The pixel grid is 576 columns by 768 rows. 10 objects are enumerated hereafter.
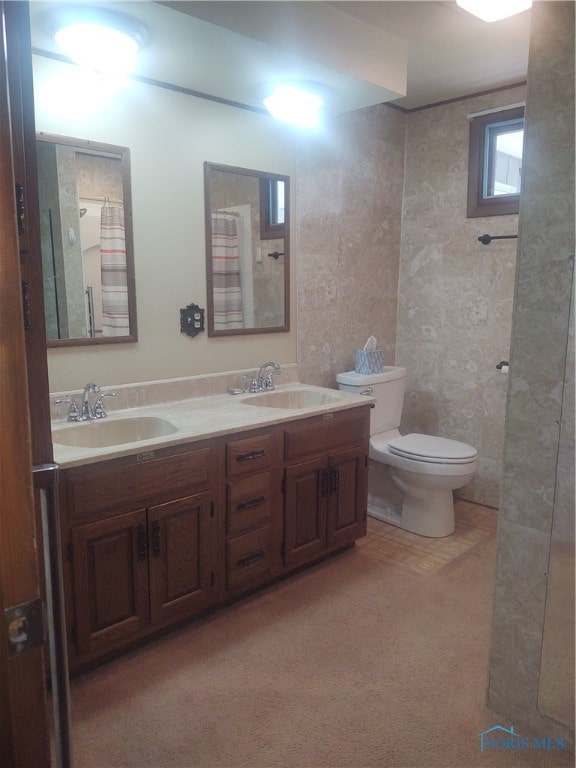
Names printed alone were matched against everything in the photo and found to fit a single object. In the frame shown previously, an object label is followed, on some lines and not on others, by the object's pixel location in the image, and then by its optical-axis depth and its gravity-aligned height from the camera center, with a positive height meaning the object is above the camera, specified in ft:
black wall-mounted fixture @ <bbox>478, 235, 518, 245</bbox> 10.53 +1.21
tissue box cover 10.61 -1.12
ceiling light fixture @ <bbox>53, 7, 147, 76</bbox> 5.98 +2.93
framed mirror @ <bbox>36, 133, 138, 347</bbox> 7.13 +0.82
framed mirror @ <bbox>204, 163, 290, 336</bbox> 8.80 +0.85
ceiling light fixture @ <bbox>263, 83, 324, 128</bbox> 7.89 +2.86
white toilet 9.68 -2.85
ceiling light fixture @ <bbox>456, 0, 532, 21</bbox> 6.39 +3.40
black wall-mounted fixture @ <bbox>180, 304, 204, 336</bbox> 8.59 -0.27
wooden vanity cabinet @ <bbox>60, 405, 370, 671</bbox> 6.17 -2.78
